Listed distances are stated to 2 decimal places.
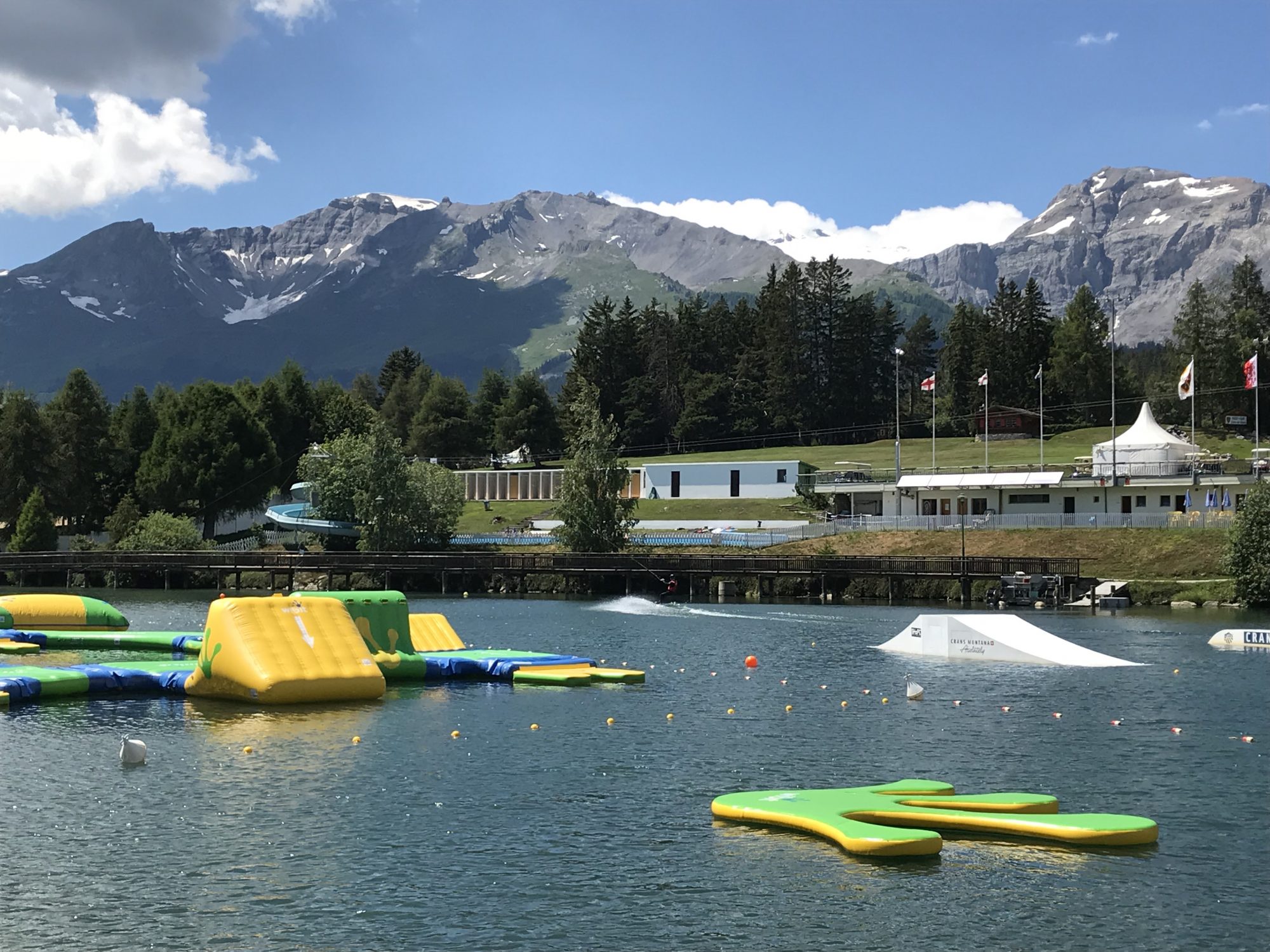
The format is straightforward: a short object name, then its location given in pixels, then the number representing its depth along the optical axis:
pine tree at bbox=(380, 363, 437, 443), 186.00
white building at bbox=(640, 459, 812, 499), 124.62
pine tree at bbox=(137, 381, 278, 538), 129.50
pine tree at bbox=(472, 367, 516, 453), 178.00
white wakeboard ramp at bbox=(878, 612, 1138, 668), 48.50
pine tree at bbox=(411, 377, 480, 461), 171.00
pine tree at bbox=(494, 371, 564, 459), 169.25
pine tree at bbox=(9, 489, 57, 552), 116.50
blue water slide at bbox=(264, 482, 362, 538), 118.62
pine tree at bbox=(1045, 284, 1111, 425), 154.12
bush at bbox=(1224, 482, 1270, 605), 72.00
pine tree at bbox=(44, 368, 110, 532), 130.62
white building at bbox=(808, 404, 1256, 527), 95.31
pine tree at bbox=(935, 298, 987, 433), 157.88
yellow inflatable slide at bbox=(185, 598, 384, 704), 35.50
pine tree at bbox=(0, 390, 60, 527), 125.38
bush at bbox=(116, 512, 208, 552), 113.00
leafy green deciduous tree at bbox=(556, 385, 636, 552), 102.06
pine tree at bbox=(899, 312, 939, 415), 196.50
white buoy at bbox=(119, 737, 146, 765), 27.22
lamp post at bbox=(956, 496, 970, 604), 81.56
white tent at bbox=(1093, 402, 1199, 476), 100.88
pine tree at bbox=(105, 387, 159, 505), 137.50
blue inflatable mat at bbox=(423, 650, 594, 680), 42.25
